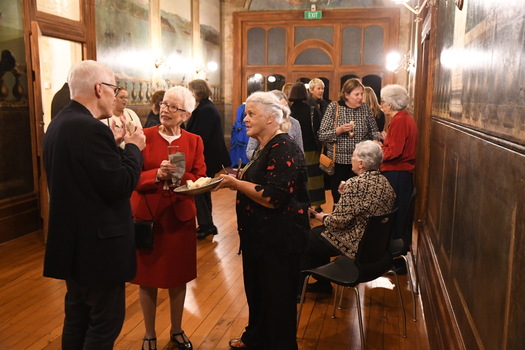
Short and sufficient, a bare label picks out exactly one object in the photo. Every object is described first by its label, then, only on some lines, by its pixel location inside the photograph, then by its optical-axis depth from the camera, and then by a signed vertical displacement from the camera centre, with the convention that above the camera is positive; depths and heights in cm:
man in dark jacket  237 -55
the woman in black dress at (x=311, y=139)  662 -58
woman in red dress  344 -82
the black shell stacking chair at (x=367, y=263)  344 -119
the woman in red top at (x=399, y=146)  524 -52
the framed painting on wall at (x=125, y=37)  863 +100
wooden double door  1390 +125
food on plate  300 -53
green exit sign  1400 +213
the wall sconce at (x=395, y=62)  1205 +79
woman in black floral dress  297 -69
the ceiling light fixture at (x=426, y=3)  478 +94
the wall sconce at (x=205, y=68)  1312 +62
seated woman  384 -81
